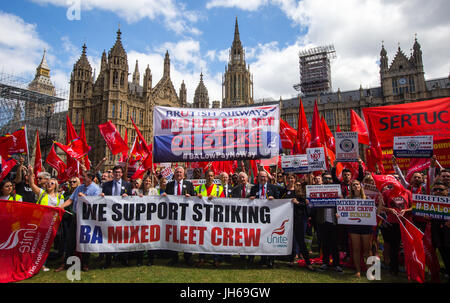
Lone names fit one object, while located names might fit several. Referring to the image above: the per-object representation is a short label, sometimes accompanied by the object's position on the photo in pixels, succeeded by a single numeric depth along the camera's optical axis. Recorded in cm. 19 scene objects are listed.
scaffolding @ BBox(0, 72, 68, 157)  4000
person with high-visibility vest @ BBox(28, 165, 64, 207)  605
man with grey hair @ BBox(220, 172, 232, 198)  711
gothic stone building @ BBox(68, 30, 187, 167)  4650
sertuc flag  786
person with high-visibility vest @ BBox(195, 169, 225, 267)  659
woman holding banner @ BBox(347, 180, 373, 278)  574
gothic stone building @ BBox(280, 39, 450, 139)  4919
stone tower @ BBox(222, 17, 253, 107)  7503
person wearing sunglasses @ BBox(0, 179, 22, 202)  558
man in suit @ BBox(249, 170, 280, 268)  650
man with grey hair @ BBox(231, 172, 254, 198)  682
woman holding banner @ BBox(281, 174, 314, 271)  623
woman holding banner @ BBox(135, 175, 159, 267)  717
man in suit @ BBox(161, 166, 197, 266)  647
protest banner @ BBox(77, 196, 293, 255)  605
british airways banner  745
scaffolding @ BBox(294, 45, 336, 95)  7100
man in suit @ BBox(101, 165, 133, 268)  648
